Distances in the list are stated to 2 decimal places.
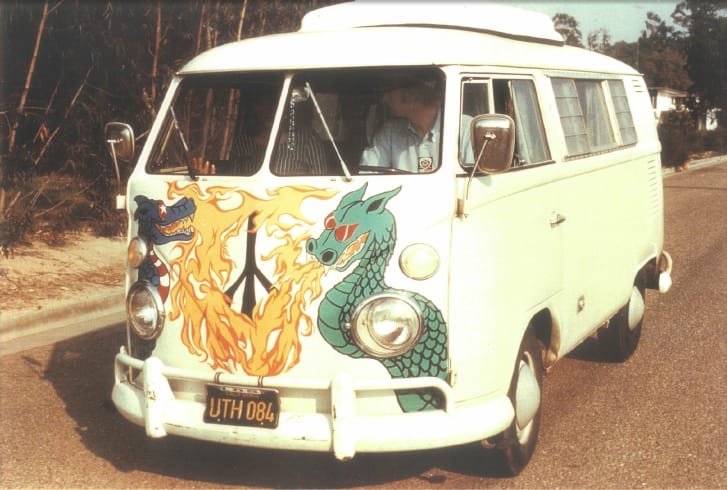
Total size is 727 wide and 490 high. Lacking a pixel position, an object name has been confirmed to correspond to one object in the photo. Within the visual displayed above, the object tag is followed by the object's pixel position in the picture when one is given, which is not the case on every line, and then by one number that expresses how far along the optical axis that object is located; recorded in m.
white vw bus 4.49
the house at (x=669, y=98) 73.38
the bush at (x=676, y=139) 35.47
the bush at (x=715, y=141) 58.91
